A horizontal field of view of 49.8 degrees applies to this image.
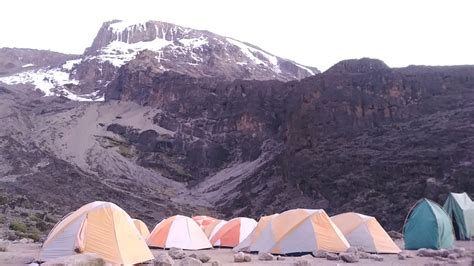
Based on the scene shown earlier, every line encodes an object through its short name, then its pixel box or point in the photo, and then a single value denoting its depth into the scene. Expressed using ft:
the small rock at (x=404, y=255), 50.92
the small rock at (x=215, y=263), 45.10
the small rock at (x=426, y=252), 52.85
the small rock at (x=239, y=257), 50.38
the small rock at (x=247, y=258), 50.26
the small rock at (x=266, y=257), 50.42
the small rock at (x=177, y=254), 52.69
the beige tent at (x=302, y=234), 53.01
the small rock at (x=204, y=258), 50.85
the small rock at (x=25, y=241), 74.95
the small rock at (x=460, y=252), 51.51
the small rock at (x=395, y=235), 88.52
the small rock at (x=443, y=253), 51.34
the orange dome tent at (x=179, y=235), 69.36
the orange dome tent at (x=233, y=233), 74.74
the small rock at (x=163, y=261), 39.68
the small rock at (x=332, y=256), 48.63
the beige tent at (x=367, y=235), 57.41
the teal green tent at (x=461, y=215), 78.43
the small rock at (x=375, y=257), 50.20
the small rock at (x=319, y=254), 50.65
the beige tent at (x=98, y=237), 44.06
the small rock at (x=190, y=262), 39.93
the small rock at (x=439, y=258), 49.22
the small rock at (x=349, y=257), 47.34
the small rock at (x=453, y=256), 48.73
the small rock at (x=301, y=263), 43.20
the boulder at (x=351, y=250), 51.14
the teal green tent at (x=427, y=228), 59.47
